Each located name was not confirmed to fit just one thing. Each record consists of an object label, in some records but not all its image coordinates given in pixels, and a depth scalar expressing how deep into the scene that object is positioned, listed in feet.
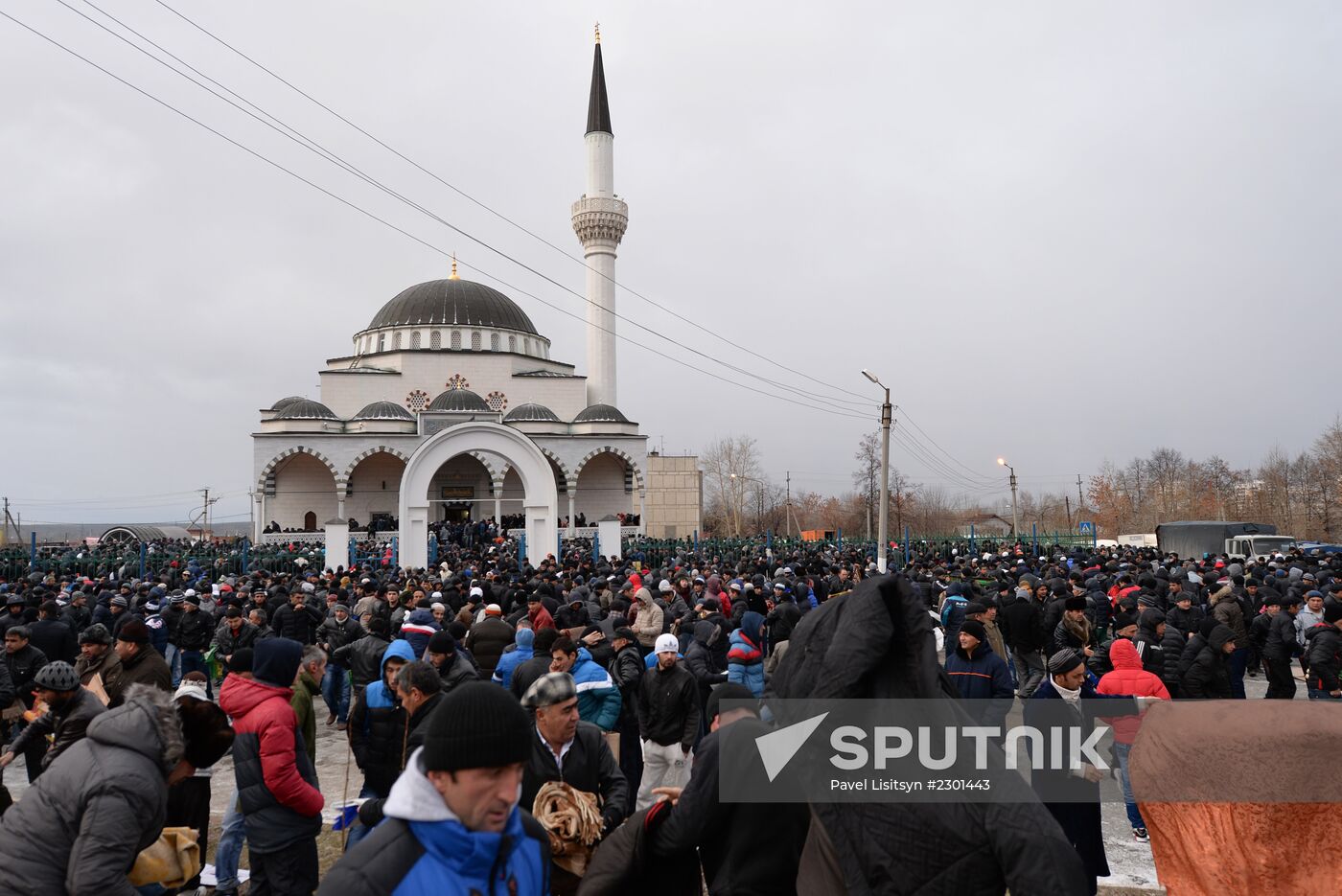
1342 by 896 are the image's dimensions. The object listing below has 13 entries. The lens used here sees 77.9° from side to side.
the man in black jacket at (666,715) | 18.44
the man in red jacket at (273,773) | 12.24
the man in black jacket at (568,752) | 11.43
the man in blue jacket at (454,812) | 6.21
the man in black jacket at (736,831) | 8.93
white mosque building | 123.24
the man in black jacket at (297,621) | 30.81
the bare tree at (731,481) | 203.72
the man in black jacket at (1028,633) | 27.48
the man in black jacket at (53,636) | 24.31
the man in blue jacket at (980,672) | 18.10
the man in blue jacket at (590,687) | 16.70
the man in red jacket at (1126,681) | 17.19
